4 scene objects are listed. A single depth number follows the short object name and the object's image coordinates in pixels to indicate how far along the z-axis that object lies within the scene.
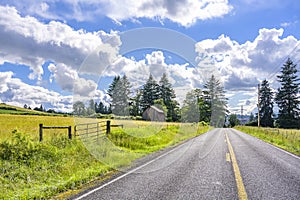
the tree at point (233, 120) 127.93
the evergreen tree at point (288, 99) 66.67
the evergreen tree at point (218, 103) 81.41
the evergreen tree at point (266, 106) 82.11
